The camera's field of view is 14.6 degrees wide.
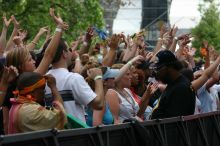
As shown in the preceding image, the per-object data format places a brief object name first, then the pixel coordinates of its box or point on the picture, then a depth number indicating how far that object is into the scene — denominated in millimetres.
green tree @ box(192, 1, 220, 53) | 84323
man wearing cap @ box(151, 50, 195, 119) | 10188
